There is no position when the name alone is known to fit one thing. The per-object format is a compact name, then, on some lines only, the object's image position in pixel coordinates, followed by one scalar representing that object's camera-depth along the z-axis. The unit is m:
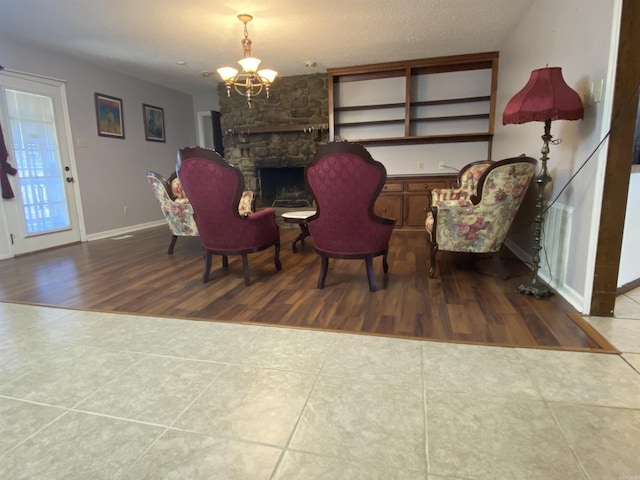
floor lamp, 2.17
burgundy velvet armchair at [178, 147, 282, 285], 2.70
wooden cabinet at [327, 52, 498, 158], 5.24
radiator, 2.48
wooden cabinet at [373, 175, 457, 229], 5.18
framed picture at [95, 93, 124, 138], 5.29
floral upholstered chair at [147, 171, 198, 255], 3.92
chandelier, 3.60
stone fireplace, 5.90
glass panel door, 4.22
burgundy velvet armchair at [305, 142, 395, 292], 2.47
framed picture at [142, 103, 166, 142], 6.15
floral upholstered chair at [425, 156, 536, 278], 2.60
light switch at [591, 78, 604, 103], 2.08
